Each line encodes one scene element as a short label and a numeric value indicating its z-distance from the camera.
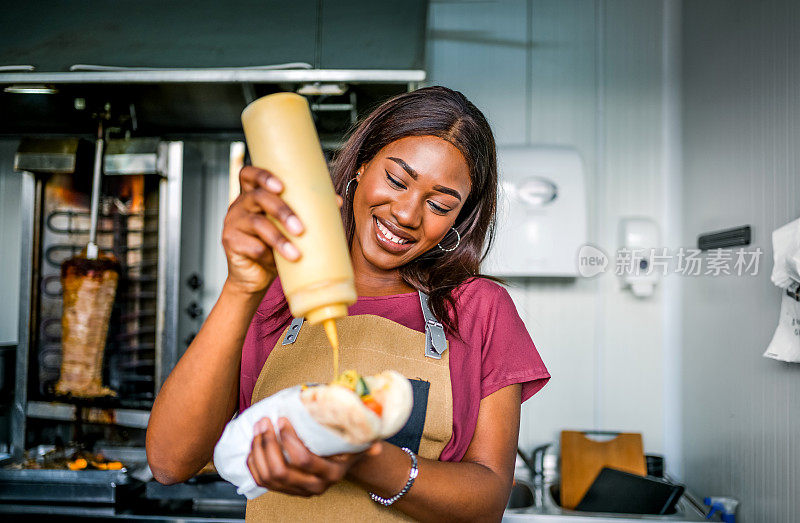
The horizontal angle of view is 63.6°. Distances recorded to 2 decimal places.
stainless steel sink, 2.14
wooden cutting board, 2.59
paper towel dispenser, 2.72
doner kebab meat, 2.30
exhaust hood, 2.25
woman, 0.96
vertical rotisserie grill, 2.48
